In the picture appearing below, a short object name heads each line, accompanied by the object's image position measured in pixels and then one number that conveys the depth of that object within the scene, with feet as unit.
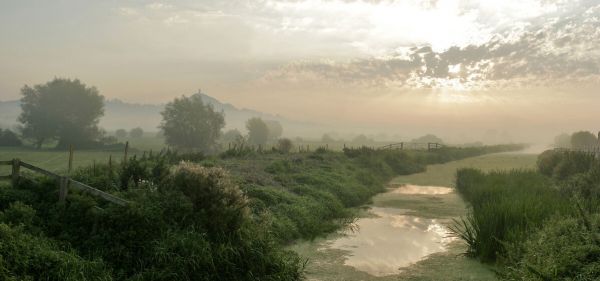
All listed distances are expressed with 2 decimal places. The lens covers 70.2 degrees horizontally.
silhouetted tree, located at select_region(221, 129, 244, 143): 456.61
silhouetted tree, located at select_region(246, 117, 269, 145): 356.18
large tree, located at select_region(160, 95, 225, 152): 244.63
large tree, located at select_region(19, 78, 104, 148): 228.63
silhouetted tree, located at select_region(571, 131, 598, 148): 255.09
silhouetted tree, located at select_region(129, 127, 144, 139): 507.30
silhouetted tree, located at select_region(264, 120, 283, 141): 586.86
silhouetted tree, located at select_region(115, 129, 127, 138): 515.83
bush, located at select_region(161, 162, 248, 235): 33.42
